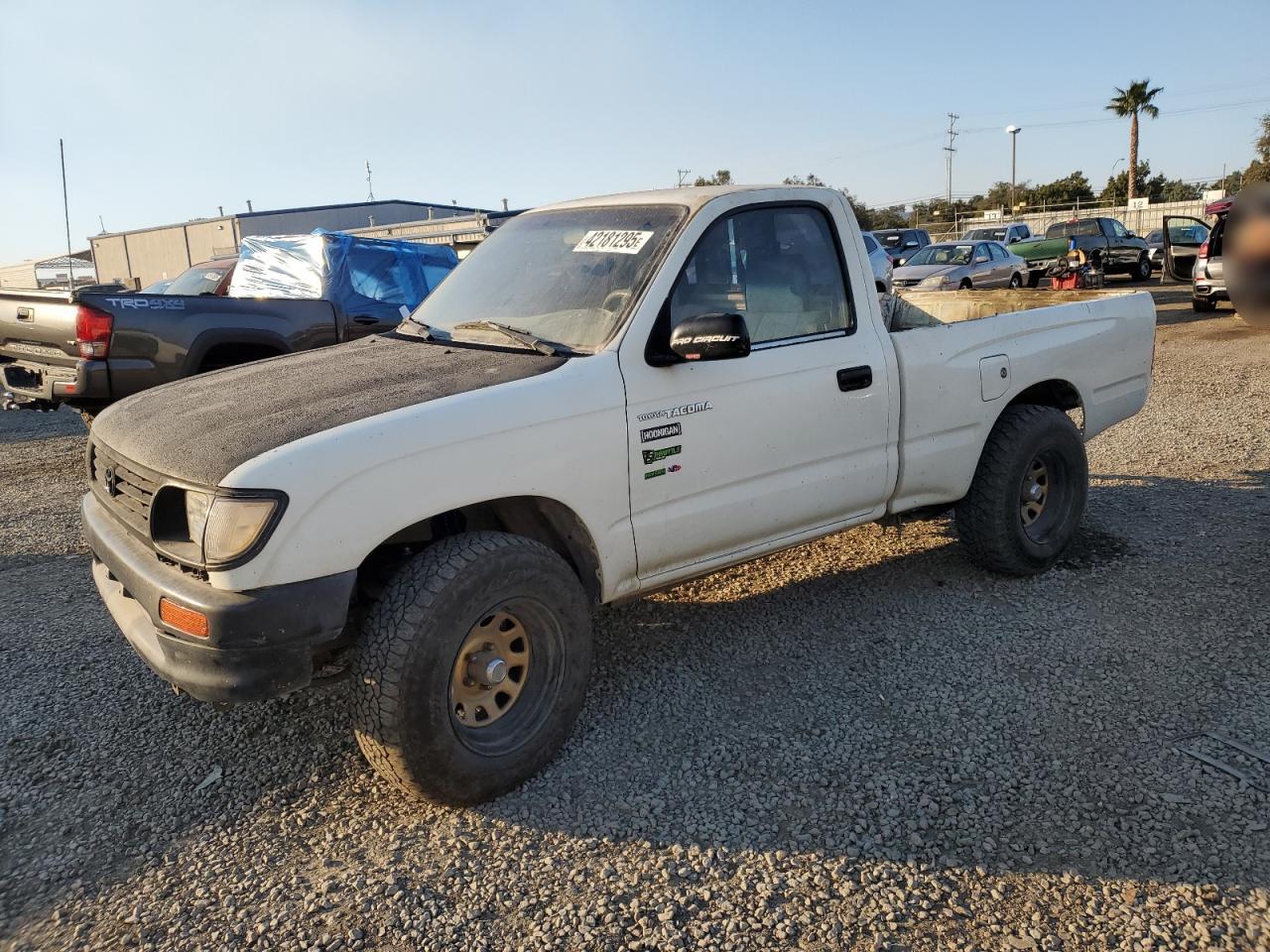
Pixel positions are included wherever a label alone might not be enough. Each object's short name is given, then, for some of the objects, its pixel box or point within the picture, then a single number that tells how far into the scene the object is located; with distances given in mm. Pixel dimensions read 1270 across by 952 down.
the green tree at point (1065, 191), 57719
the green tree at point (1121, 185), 50812
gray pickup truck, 6723
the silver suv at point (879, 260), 13828
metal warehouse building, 44688
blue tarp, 8516
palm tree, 49938
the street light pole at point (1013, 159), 62250
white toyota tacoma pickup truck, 2729
